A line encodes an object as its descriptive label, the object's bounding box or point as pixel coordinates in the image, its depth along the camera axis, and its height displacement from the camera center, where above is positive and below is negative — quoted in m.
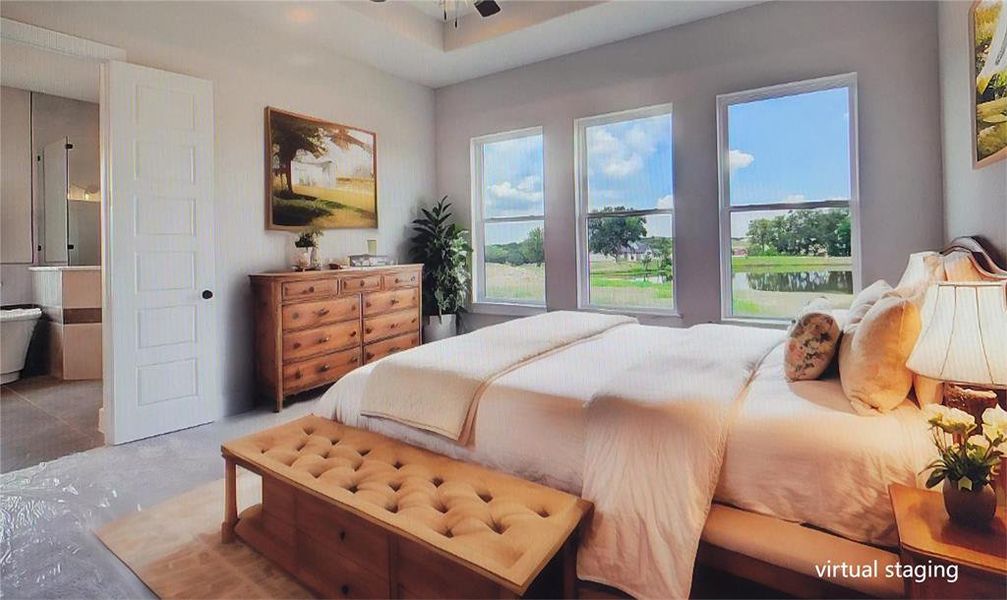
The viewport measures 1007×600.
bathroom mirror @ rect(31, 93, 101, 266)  5.48 +1.46
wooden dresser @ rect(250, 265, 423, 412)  3.81 -0.15
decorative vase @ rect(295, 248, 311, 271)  4.16 +0.39
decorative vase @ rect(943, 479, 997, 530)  1.20 -0.52
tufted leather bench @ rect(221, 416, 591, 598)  1.39 -0.66
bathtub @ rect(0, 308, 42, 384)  4.78 -0.27
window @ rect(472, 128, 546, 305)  5.16 +0.89
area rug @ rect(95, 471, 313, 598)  1.79 -0.98
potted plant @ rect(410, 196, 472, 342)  5.28 +0.36
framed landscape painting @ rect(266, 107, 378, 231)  4.16 +1.19
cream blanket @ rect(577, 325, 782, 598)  1.51 -0.55
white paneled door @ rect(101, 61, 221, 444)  3.19 +0.39
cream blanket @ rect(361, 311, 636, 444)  1.97 -0.31
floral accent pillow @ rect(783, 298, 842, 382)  1.88 -0.19
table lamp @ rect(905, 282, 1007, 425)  1.29 -0.12
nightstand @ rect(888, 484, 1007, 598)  1.11 -0.59
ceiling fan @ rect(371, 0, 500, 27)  4.27 +2.58
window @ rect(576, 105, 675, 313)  4.41 +0.81
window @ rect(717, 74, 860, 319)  3.67 +0.77
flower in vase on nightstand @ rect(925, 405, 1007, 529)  1.20 -0.43
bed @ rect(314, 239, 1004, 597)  1.43 -0.53
